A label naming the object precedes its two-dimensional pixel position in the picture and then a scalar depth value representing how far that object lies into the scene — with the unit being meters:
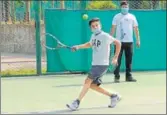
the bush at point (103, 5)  15.12
